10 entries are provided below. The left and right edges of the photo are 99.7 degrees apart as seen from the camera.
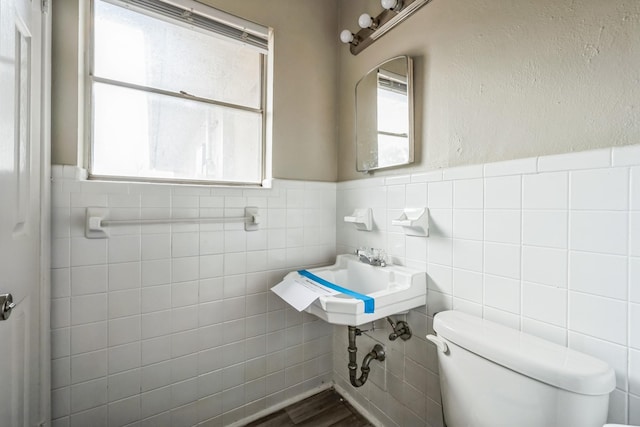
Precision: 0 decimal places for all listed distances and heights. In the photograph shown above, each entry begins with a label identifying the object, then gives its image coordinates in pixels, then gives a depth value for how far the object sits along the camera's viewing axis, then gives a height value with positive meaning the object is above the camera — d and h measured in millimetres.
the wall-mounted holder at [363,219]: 1422 -36
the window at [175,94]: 1186 +572
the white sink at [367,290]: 992 -338
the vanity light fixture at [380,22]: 1205 +936
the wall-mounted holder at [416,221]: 1127 -35
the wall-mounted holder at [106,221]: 1041 -47
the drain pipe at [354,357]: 1242 -712
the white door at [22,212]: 676 -8
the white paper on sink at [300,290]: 1088 -344
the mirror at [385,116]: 1240 +490
